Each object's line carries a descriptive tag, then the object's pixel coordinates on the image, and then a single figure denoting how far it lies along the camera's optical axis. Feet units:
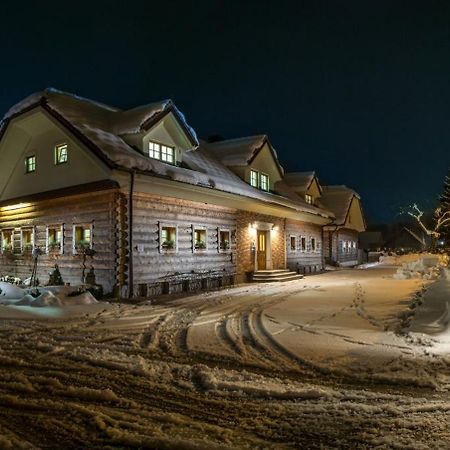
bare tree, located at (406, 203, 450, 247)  140.25
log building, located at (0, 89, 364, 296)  43.57
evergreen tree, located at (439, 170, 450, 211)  144.97
